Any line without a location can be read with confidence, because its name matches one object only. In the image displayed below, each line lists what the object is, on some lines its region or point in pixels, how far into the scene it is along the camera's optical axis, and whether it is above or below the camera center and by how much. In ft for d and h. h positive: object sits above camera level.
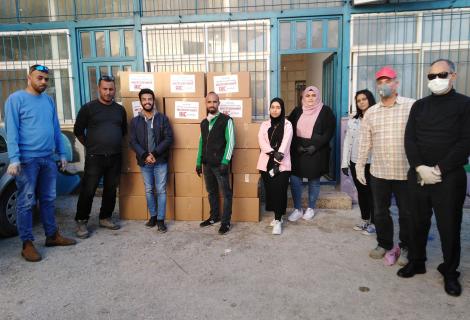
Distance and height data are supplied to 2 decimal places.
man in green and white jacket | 13.66 -1.34
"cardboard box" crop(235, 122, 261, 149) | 15.01 -0.88
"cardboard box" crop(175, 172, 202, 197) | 15.35 -3.03
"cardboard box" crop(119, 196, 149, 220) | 15.74 -4.11
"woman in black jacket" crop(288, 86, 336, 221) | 14.78 -1.01
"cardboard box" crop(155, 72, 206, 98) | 15.11 +1.43
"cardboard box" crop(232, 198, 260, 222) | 15.21 -4.11
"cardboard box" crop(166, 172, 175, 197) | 15.42 -3.04
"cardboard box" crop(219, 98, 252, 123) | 15.06 +0.34
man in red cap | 10.29 -1.46
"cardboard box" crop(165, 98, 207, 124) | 15.10 +0.34
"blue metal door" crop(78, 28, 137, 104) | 19.39 +3.72
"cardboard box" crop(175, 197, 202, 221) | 15.51 -4.10
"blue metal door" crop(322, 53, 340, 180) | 18.67 +1.53
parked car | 13.17 -2.98
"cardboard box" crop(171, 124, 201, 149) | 15.08 -0.82
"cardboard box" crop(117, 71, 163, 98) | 15.25 +1.53
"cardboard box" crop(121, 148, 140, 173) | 15.25 -1.90
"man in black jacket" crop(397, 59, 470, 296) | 8.91 -1.22
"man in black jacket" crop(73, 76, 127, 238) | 13.67 -0.80
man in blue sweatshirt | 11.07 -0.91
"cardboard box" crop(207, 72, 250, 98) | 15.02 +1.41
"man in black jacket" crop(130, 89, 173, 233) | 13.85 -1.11
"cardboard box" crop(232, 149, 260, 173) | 15.05 -1.93
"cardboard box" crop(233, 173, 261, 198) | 15.10 -2.98
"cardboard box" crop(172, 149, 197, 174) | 15.20 -1.85
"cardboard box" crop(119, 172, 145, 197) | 15.57 -3.03
